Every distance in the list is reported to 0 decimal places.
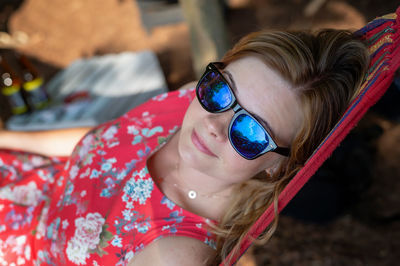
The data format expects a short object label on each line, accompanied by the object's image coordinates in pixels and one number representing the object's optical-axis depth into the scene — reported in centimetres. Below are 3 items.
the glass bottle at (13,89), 282
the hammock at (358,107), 118
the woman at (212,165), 128
